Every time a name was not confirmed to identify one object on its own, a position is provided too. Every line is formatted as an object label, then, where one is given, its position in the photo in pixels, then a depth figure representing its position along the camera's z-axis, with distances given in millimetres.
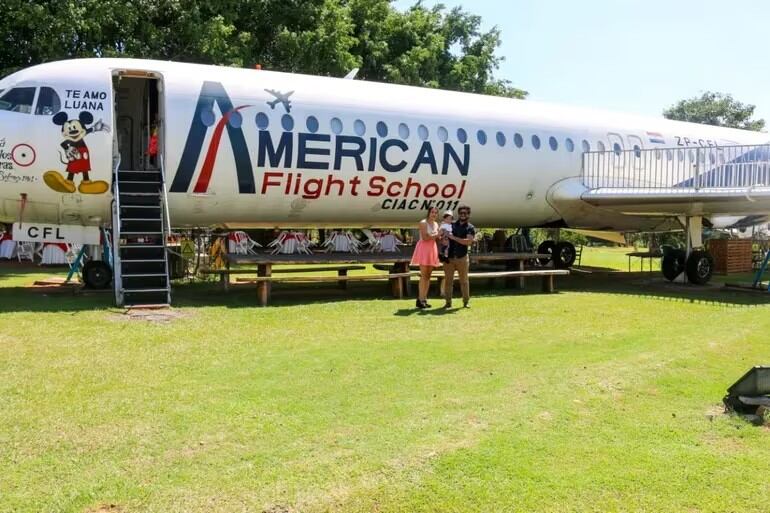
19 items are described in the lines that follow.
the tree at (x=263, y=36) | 19672
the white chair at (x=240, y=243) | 19298
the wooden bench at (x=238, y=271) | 13008
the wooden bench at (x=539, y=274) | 14094
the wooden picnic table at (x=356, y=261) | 12266
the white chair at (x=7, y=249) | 25719
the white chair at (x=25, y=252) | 24859
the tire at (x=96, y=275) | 13305
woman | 11805
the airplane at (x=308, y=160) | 11664
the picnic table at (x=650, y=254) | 21194
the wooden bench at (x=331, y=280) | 12234
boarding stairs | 11250
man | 11875
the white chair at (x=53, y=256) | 22953
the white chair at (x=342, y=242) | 19828
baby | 12049
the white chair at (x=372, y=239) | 21094
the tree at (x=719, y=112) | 72862
